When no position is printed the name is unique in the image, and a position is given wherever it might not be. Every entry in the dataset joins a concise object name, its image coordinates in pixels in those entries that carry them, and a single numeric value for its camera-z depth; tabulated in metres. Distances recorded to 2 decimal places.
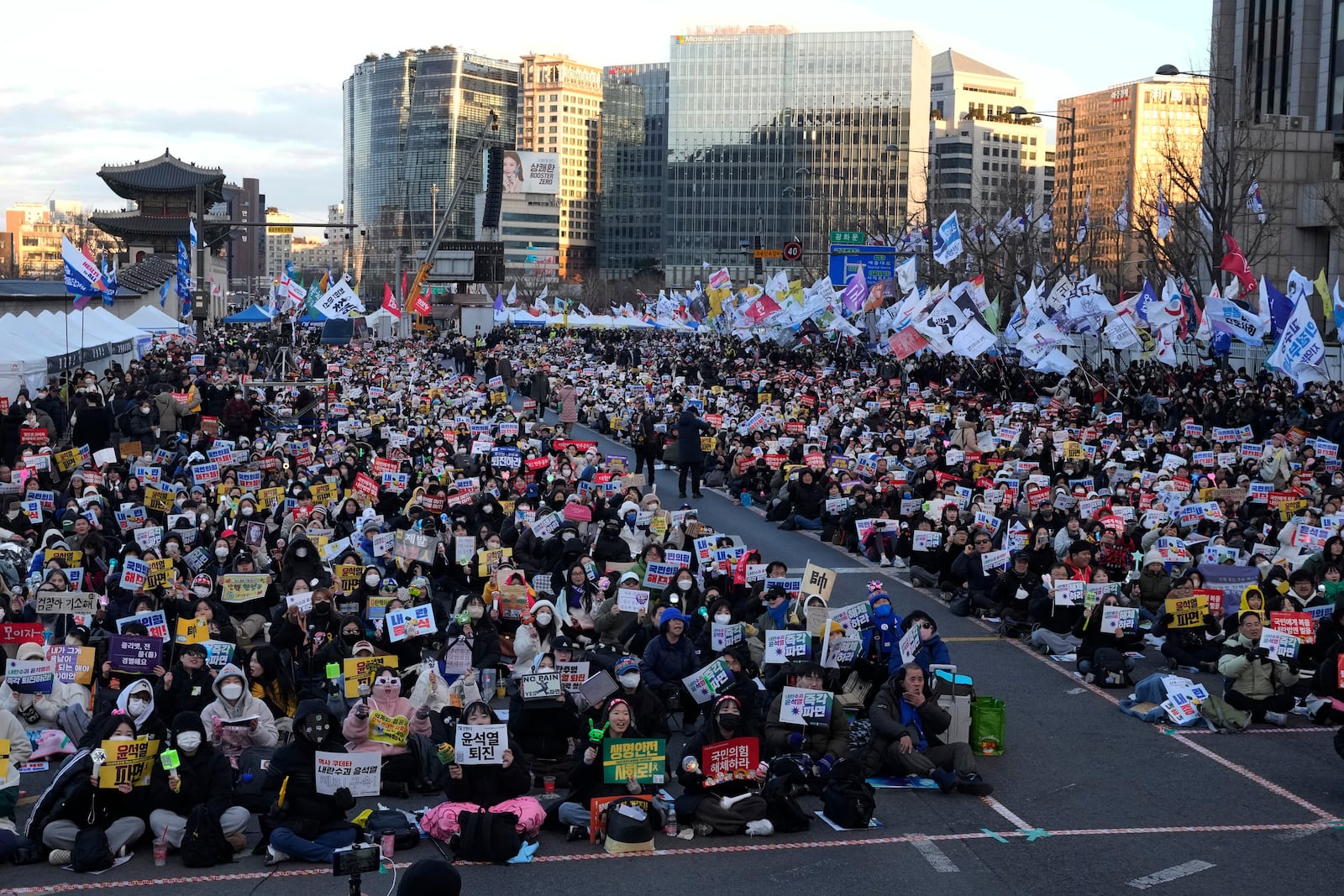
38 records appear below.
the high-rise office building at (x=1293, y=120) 56.91
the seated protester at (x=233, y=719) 11.10
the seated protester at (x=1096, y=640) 14.73
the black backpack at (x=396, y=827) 9.84
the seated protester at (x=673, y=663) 12.73
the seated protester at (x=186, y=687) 11.38
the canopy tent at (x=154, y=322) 49.16
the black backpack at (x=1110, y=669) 14.34
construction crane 69.25
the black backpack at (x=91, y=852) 9.30
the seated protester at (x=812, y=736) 11.43
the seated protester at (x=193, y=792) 9.62
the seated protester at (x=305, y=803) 9.49
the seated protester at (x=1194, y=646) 14.85
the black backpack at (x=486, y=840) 9.58
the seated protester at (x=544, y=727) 11.28
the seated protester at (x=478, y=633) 13.62
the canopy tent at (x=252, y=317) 55.59
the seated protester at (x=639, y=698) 11.59
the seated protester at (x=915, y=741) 11.22
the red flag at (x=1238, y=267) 32.16
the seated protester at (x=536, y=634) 13.15
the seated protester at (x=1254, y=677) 13.10
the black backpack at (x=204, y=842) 9.41
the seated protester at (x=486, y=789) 9.98
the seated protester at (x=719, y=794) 10.19
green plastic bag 12.07
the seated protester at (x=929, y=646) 12.34
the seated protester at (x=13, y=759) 10.02
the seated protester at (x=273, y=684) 11.96
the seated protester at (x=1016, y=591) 16.59
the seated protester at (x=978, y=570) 17.69
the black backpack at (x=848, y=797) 10.30
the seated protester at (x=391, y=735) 10.80
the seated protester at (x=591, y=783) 10.12
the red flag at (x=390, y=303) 55.28
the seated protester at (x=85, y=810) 9.48
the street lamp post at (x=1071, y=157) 41.06
